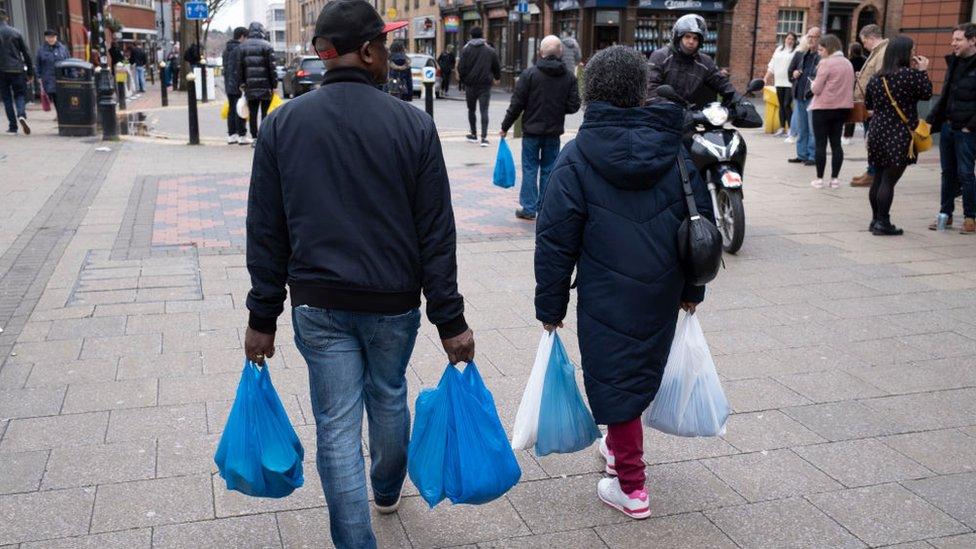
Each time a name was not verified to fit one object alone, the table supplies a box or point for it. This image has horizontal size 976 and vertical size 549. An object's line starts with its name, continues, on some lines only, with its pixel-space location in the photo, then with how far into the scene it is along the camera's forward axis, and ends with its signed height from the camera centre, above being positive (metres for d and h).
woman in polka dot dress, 8.12 -0.45
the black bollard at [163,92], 25.26 -0.88
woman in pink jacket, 10.52 -0.38
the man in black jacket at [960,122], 7.96 -0.47
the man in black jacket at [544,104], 8.70 -0.37
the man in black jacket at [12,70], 16.22 -0.22
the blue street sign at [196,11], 20.97 +1.03
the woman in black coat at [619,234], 3.17 -0.56
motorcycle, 7.35 -0.71
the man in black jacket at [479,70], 15.49 -0.14
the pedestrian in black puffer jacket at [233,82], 14.62 -0.35
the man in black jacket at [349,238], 2.66 -0.50
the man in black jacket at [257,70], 14.27 -0.16
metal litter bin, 16.16 -0.76
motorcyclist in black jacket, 7.33 -0.06
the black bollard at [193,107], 14.80 -0.75
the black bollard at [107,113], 15.61 -0.89
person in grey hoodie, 21.25 +0.22
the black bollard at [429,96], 17.55 -0.64
